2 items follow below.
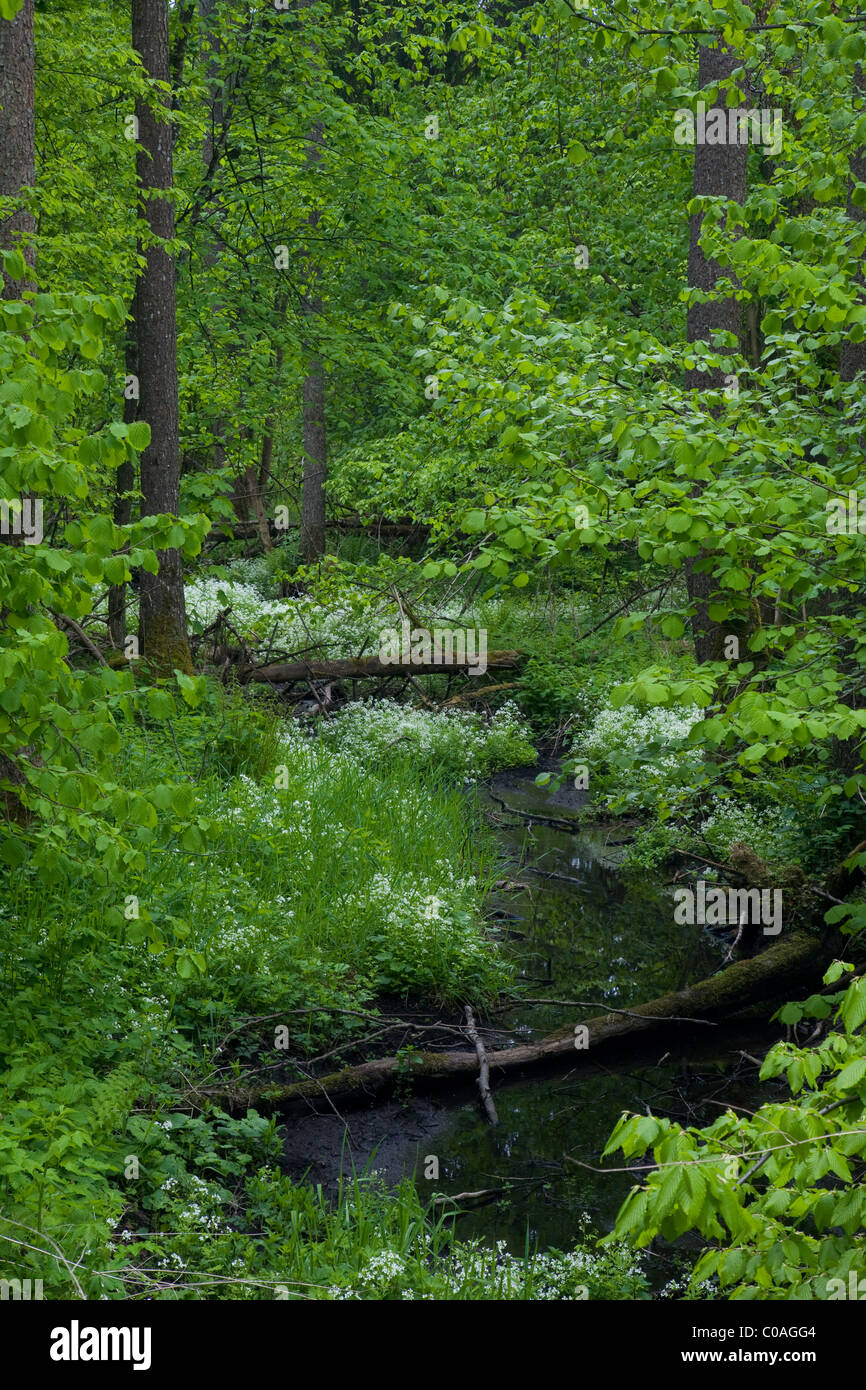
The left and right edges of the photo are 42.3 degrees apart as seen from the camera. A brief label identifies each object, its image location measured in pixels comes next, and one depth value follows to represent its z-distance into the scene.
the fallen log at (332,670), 13.83
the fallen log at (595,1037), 6.57
